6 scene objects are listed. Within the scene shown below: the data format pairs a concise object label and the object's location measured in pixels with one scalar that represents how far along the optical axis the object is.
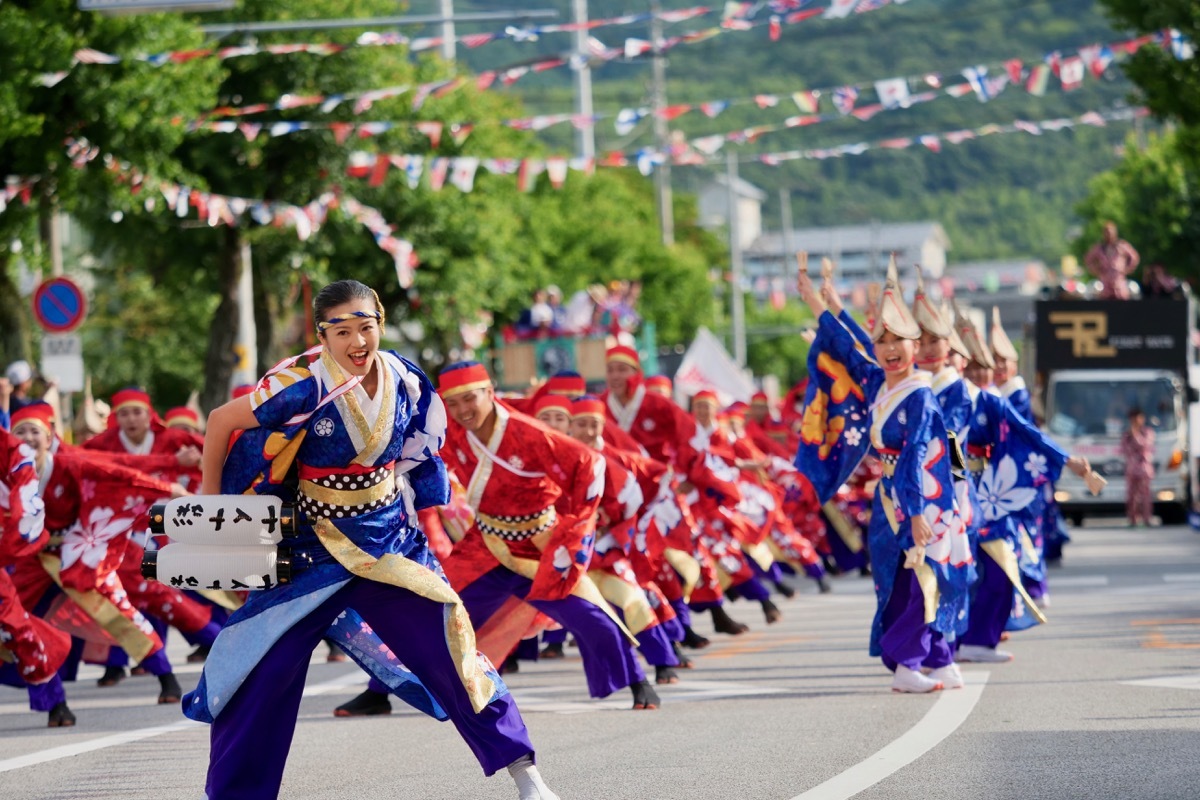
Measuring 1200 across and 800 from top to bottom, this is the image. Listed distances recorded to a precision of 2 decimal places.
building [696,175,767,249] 168.25
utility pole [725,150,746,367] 68.56
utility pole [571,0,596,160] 43.53
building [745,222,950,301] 159.12
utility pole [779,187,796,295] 95.31
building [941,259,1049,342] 110.00
